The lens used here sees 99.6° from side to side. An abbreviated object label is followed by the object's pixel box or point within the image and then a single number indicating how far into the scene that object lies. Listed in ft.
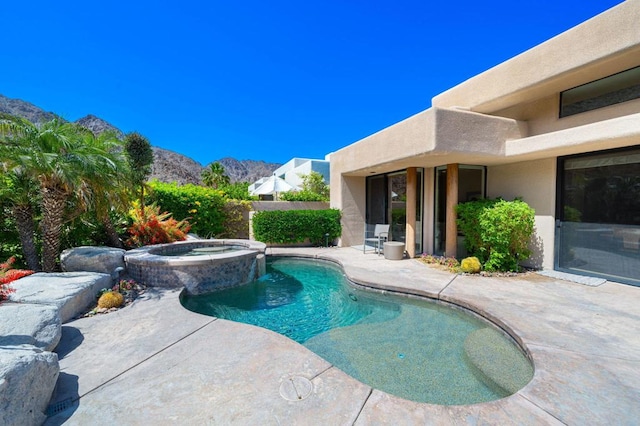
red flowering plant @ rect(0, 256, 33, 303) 15.30
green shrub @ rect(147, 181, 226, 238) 41.73
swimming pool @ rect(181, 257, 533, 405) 11.78
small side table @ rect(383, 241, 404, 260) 32.94
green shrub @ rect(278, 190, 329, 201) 52.19
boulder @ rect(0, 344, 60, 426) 7.45
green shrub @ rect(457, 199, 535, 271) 25.88
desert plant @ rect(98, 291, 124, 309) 17.76
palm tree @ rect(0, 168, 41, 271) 20.98
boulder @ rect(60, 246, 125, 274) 22.04
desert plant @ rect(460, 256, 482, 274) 26.40
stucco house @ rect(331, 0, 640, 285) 21.52
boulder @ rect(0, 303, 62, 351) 11.15
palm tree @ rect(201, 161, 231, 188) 107.55
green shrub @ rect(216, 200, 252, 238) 48.73
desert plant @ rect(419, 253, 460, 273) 28.31
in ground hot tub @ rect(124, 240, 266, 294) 22.79
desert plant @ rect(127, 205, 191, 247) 32.22
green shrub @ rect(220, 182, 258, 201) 54.22
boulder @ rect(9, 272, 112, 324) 15.48
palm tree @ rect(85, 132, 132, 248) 21.36
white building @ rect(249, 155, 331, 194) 102.94
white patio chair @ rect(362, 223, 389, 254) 37.45
